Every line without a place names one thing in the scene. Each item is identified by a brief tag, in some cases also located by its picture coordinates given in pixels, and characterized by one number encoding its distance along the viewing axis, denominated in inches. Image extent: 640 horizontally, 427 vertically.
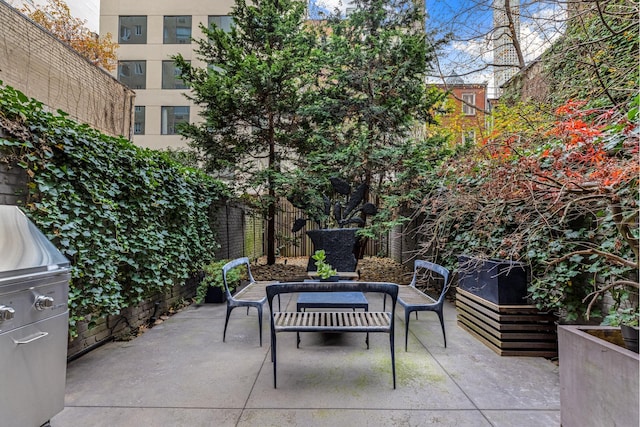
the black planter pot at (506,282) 132.4
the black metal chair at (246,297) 145.0
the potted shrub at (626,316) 67.5
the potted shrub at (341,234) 248.4
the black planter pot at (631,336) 66.7
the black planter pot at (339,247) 247.9
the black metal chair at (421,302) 139.8
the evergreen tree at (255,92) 294.0
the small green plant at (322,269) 180.9
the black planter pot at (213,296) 224.2
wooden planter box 130.2
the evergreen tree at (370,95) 284.2
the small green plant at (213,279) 217.0
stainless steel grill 66.9
